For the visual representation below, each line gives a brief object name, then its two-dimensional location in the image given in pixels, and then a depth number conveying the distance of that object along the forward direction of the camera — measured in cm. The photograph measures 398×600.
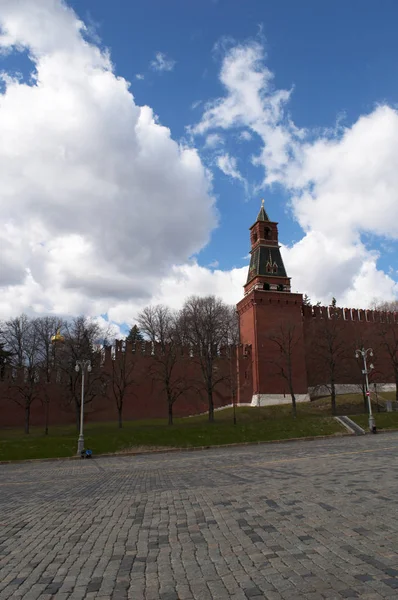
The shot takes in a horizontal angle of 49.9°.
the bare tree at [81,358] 3644
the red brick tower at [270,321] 4516
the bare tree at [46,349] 3839
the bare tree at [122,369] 4038
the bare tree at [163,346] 4153
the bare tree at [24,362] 3691
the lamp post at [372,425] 2784
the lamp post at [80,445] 2182
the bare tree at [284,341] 4519
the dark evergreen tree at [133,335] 6461
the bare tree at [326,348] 4598
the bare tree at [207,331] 4137
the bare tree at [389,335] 4754
